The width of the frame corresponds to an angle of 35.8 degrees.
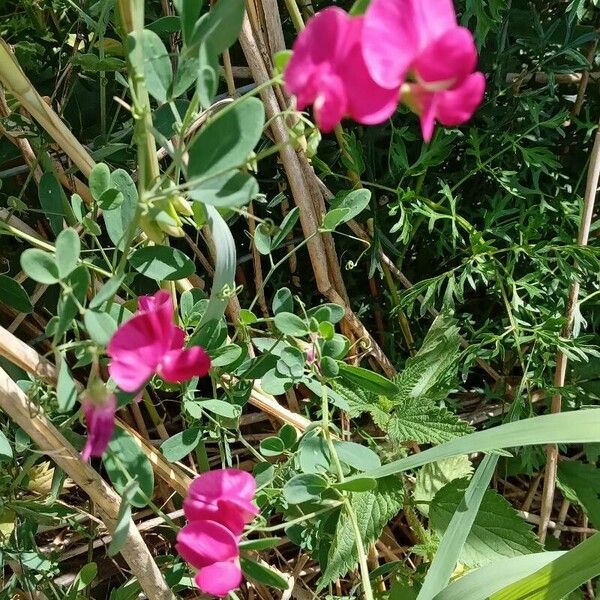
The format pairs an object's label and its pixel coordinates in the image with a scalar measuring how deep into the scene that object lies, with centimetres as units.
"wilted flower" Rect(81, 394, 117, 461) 18
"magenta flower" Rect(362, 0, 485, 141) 14
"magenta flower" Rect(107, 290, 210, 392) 17
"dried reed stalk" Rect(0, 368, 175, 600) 21
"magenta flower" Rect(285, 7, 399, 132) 14
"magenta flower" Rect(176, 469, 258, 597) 20
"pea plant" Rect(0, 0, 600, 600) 16
